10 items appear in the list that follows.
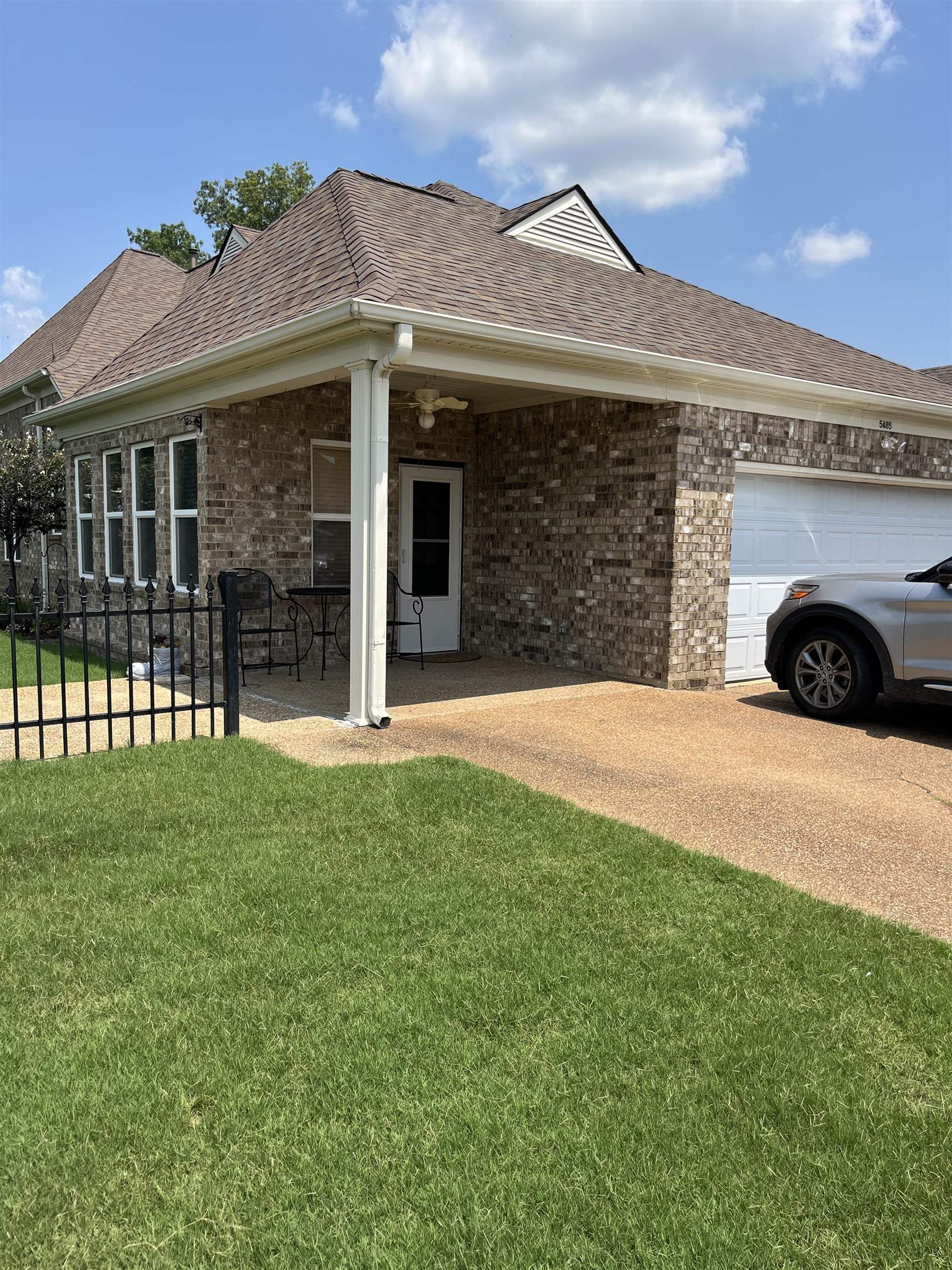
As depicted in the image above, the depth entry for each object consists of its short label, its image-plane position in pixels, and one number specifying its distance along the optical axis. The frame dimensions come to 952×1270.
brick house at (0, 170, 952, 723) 7.41
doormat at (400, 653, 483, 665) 10.70
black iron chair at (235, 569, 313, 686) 9.55
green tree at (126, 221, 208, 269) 35.09
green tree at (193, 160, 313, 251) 33.25
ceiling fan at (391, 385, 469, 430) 9.38
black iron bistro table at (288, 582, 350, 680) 9.43
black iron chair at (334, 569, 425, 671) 10.55
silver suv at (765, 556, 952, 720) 6.88
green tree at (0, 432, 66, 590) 13.59
